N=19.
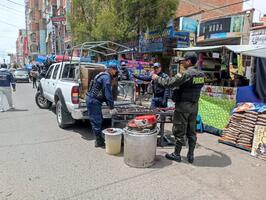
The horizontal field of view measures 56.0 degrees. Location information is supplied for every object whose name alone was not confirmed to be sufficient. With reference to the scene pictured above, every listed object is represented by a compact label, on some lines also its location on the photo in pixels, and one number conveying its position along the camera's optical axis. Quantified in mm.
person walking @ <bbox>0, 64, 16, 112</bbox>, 9695
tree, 13617
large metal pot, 4375
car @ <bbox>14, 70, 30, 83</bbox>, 26547
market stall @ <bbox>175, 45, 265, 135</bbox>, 6633
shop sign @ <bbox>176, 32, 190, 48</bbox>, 14477
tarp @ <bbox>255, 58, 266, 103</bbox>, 7332
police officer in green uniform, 4426
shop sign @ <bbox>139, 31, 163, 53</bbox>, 14943
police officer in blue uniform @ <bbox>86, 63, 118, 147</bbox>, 5223
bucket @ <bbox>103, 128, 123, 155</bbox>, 4957
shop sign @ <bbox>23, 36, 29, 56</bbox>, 83750
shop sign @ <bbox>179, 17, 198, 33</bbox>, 15175
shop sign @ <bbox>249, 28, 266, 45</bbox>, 10492
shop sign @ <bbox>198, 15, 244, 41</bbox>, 13845
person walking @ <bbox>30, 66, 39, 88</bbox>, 18859
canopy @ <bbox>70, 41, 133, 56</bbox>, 6505
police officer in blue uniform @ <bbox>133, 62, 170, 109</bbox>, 6266
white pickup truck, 6035
